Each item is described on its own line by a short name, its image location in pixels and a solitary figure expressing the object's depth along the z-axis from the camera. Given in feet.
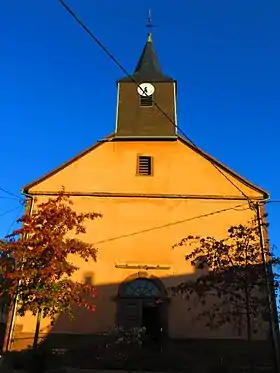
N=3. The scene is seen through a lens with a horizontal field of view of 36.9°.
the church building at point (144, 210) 48.88
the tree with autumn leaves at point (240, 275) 38.93
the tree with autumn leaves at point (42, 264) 38.50
